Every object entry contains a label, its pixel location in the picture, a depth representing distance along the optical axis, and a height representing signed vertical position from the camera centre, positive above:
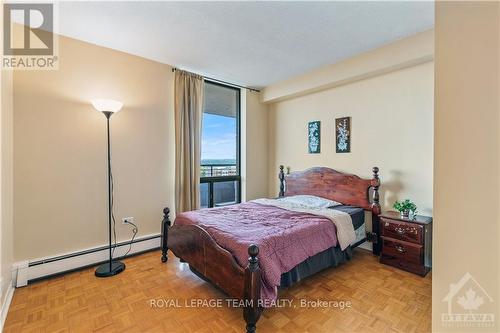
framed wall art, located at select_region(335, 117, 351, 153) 3.60 +0.46
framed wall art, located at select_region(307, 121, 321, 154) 3.98 +0.47
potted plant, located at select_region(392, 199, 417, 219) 2.79 -0.53
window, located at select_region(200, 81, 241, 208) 4.18 +0.33
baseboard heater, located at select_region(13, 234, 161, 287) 2.44 -1.13
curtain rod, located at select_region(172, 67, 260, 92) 3.57 +1.48
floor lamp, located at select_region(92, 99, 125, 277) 2.62 -0.41
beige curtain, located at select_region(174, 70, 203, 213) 3.54 +0.39
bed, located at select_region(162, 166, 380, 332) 1.85 -0.73
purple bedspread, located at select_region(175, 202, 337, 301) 1.92 -0.66
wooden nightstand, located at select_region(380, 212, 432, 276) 2.60 -0.91
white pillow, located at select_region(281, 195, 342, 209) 3.32 -0.56
